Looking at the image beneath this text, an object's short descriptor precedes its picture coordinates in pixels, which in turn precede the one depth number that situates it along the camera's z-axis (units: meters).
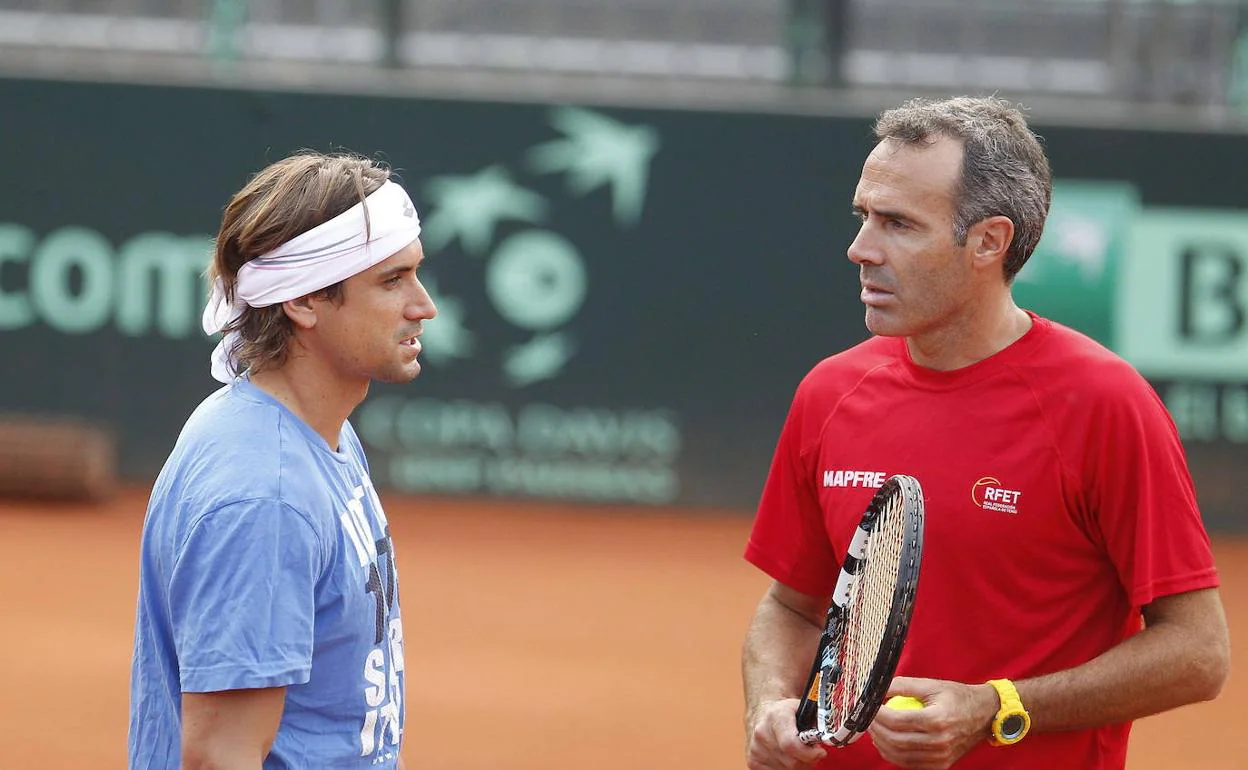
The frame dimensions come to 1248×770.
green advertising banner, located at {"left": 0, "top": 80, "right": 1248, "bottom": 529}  22.78
